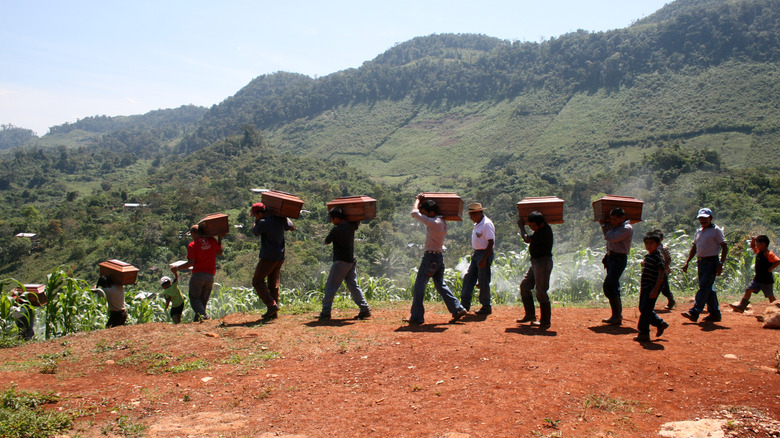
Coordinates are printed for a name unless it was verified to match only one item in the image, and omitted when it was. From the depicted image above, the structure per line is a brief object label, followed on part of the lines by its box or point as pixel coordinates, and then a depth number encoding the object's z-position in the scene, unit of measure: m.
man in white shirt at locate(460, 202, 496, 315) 6.75
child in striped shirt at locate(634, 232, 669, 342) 5.55
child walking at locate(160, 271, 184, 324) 7.82
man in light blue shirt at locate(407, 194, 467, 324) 6.45
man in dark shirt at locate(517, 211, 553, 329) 6.19
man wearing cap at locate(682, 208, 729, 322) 6.62
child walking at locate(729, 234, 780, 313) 7.36
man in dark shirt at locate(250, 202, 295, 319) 6.79
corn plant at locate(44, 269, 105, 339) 7.23
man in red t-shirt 7.37
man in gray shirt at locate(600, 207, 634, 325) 6.35
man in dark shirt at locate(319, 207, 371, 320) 6.73
